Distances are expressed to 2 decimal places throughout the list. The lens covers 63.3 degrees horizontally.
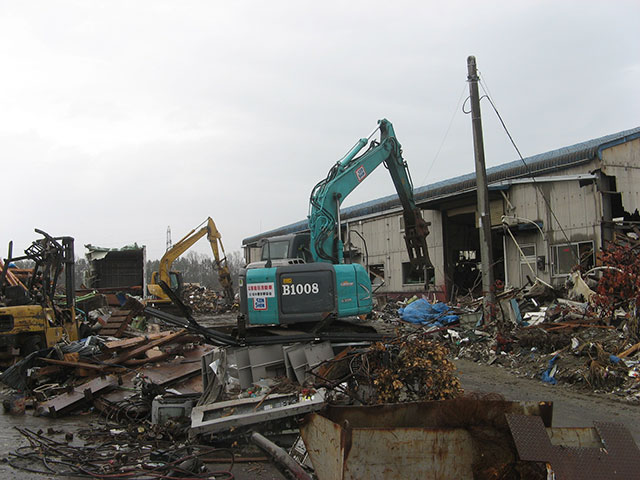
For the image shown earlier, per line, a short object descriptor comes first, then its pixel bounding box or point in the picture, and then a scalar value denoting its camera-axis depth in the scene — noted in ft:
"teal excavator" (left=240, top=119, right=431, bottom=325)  25.57
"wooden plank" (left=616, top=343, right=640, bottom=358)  30.08
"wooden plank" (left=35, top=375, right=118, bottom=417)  27.17
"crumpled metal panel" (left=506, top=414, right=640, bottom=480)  10.57
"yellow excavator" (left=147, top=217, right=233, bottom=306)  73.92
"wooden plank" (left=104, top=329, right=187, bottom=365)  32.30
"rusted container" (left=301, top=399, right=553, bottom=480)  11.67
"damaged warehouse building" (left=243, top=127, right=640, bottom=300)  50.55
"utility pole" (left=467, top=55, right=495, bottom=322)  44.42
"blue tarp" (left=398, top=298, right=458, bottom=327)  48.91
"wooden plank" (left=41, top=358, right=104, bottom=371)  31.40
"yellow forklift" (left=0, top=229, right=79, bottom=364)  37.14
